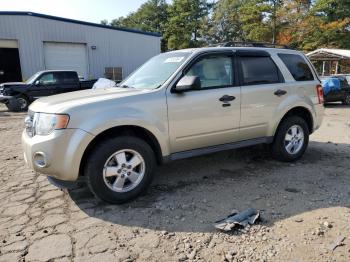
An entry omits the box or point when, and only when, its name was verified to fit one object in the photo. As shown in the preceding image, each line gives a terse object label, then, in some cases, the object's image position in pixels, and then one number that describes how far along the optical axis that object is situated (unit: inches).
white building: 800.9
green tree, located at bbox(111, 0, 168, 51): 2230.6
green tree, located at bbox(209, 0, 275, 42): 1541.6
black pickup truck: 554.3
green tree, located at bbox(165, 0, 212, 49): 1866.4
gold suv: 150.6
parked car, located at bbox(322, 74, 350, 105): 635.5
